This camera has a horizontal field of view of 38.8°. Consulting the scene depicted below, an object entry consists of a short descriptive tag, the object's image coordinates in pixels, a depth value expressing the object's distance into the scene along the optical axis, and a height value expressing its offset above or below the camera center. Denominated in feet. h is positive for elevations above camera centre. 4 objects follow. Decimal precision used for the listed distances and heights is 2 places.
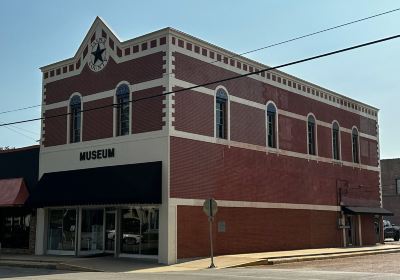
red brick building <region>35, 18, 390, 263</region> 80.33 +10.62
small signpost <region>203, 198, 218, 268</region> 72.54 +1.56
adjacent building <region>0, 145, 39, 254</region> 95.09 +3.74
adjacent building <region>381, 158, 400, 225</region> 218.59 +13.10
